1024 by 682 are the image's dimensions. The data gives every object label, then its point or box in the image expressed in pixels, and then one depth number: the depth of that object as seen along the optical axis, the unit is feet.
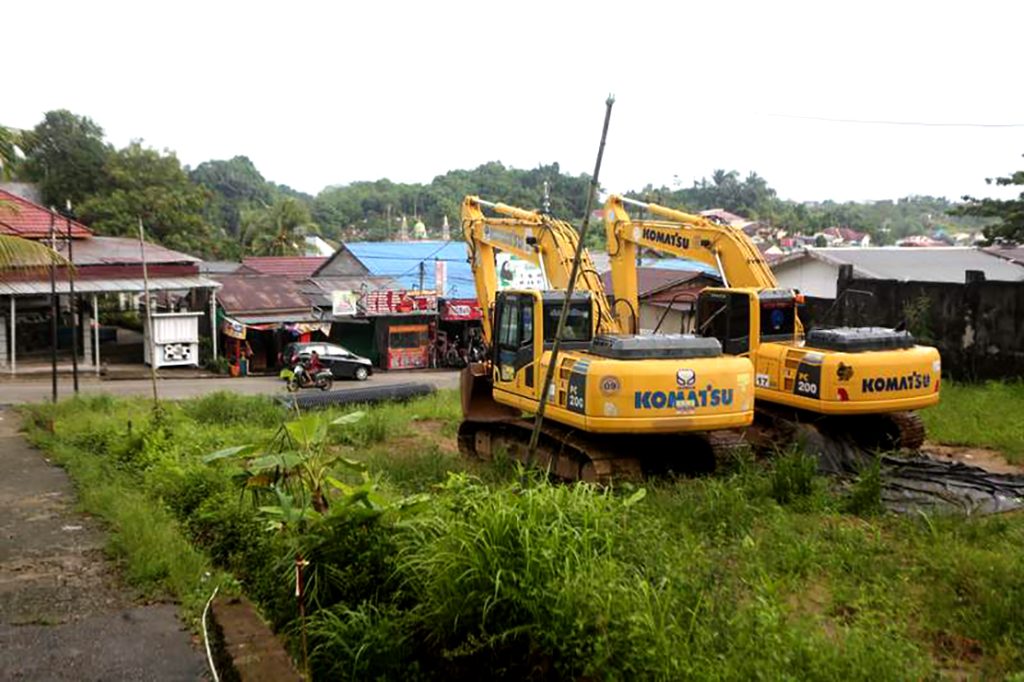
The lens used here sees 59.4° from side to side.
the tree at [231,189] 229.86
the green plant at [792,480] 28.58
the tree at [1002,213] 66.74
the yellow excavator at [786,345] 34.81
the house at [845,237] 215.31
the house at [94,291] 86.33
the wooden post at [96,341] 91.50
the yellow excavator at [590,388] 30.48
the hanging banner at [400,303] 106.01
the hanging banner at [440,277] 114.32
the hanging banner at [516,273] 99.40
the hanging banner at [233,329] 98.06
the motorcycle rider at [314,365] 88.55
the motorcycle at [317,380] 83.10
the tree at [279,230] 158.20
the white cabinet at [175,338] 94.84
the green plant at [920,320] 57.00
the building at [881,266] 84.58
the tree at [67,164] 131.13
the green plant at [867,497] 27.71
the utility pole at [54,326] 66.35
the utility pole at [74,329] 70.47
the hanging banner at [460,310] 109.50
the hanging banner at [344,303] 105.19
